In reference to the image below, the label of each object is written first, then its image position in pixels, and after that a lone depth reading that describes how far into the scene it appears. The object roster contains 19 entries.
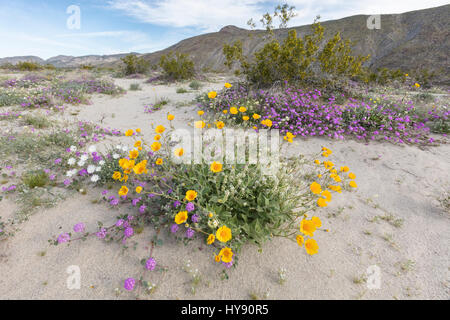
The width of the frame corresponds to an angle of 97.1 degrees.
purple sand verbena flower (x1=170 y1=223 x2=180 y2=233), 2.33
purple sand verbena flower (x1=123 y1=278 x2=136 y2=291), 1.84
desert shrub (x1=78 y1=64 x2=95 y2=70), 21.22
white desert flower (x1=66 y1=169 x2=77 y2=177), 3.03
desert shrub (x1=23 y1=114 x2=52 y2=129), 5.29
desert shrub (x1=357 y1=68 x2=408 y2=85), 11.80
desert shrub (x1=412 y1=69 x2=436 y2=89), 13.59
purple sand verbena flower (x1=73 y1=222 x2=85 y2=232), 2.32
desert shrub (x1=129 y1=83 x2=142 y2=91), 10.82
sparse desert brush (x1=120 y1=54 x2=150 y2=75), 16.67
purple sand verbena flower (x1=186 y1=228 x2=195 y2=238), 2.19
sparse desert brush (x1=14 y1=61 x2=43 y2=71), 17.88
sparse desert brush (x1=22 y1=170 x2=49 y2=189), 3.07
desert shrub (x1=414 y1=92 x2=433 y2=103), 8.54
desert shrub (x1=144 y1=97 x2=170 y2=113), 7.39
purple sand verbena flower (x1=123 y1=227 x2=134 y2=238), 2.32
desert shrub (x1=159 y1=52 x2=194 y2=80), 13.32
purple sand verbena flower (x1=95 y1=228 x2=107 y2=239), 2.33
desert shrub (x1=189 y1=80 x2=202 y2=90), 11.22
